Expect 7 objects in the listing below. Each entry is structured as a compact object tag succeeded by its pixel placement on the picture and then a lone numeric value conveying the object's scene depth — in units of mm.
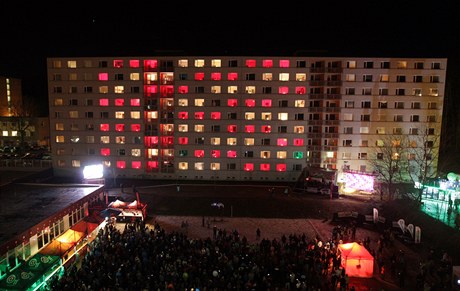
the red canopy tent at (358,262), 25383
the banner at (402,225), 33094
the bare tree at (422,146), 55312
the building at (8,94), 102612
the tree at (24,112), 79625
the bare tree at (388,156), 52625
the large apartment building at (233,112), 56625
